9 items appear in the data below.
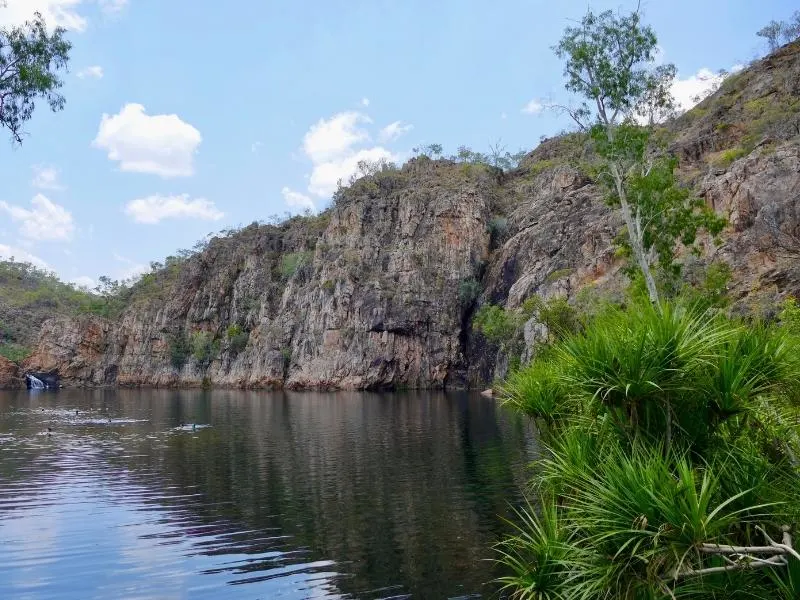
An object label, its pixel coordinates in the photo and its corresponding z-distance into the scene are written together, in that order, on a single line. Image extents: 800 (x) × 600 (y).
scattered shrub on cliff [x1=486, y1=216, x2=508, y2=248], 131.12
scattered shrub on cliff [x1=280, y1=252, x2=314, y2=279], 147.12
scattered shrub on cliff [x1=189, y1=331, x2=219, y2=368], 146.12
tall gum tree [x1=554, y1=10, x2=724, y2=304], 32.22
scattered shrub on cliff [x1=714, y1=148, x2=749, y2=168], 73.00
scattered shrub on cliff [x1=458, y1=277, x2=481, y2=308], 121.19
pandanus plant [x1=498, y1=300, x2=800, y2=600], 8.15
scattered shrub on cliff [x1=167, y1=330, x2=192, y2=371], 149.62
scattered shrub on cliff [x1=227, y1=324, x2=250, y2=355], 142.38
